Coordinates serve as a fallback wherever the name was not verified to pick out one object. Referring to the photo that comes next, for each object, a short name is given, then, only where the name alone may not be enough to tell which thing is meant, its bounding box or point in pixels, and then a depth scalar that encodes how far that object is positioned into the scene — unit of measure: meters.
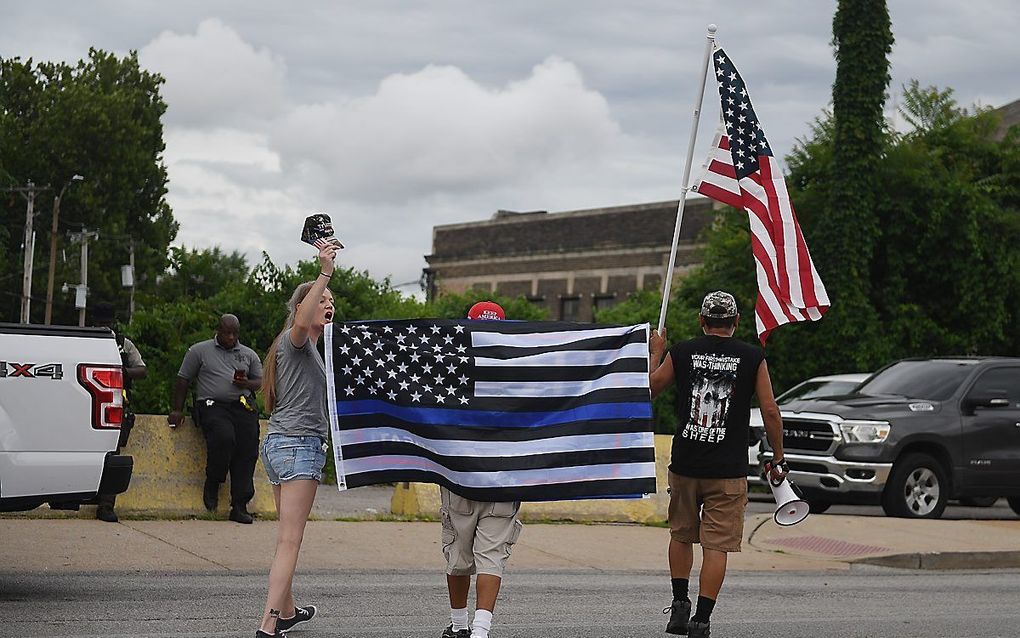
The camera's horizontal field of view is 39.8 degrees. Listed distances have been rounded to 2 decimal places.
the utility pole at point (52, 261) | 62.56
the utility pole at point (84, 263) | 57.25
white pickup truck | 8.31
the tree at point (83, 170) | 70.31
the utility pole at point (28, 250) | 61.09
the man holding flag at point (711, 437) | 7.84
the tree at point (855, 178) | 29.45
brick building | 53.62
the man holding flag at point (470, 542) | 7.04
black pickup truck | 16.30
